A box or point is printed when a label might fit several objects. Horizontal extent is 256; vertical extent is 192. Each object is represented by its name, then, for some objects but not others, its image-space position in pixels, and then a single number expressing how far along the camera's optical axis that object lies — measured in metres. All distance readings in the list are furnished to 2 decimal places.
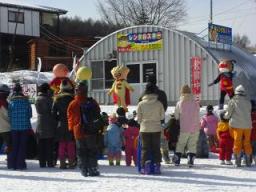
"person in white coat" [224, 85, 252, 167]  11.02
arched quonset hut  25.05
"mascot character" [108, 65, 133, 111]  15.39
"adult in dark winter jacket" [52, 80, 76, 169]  10.73
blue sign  25.84
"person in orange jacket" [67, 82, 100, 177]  9.78
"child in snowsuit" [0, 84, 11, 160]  11.08
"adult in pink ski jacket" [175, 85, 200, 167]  10.93
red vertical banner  24.98
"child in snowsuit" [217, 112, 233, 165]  11.52
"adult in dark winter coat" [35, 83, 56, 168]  11.09
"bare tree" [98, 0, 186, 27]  69.94
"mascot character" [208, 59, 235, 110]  18.48
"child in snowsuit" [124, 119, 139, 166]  11.34
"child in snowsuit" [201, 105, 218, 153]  14.37
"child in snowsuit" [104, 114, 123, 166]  11.45
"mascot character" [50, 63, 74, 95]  13.04
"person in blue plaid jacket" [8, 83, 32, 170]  10.89
